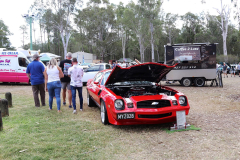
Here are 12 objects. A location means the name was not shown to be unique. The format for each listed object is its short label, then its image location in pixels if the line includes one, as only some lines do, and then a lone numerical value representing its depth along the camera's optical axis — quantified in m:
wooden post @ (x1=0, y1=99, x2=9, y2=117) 5.86
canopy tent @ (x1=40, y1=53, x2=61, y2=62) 22.54
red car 4.52
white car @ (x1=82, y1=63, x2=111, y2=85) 13.97
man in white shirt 6.25
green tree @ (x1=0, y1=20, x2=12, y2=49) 55.26
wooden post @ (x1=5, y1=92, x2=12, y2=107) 7.41
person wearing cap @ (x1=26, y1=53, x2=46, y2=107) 7.01
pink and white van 14.42
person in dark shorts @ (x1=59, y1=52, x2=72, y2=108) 7.18
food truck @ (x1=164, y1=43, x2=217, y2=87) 12.99
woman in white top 6.36
